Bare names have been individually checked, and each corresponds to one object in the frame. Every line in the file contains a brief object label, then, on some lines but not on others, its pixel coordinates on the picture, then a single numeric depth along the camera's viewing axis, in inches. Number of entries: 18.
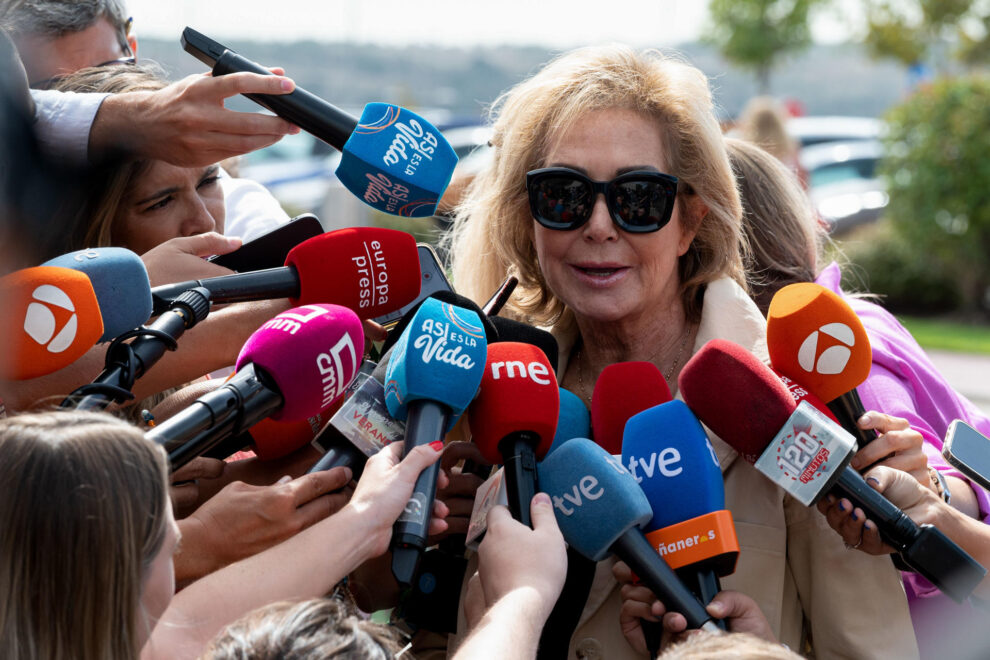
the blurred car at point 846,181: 612.4
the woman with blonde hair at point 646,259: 80.7
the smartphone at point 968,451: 76.7
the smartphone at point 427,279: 88.9
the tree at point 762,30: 1164.5
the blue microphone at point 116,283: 68.3
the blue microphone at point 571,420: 85.0
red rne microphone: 74.2
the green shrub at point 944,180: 490.3
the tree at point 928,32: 848.9
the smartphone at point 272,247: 89.0
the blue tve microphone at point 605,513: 67.9
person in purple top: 81.2
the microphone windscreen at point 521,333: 91.6
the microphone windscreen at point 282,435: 81.4
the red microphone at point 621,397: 82.4
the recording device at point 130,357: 62.9
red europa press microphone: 80.3
